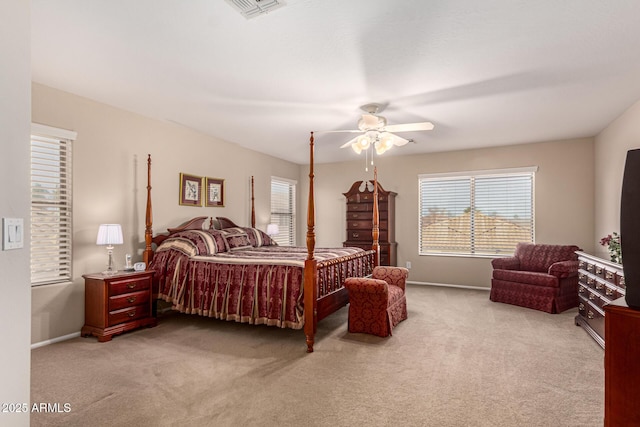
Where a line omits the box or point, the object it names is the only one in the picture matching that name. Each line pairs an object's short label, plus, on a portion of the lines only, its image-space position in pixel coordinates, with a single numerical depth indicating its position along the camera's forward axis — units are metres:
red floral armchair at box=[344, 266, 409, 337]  3.57
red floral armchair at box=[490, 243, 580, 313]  4.59
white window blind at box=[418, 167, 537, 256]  5.93
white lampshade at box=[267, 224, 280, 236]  6.30
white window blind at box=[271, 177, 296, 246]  7.04
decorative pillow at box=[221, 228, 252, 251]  4.75
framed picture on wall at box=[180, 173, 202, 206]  4.89
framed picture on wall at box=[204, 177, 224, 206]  5.30
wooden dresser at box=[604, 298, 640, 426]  1.28
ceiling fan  3.65
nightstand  3.51
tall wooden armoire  6.55
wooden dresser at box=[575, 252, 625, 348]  3.15
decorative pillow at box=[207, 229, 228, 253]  4.45
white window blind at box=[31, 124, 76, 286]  3.38
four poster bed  3.36
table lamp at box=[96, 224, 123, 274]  3.54
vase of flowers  3.50
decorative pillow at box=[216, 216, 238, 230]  5.48
